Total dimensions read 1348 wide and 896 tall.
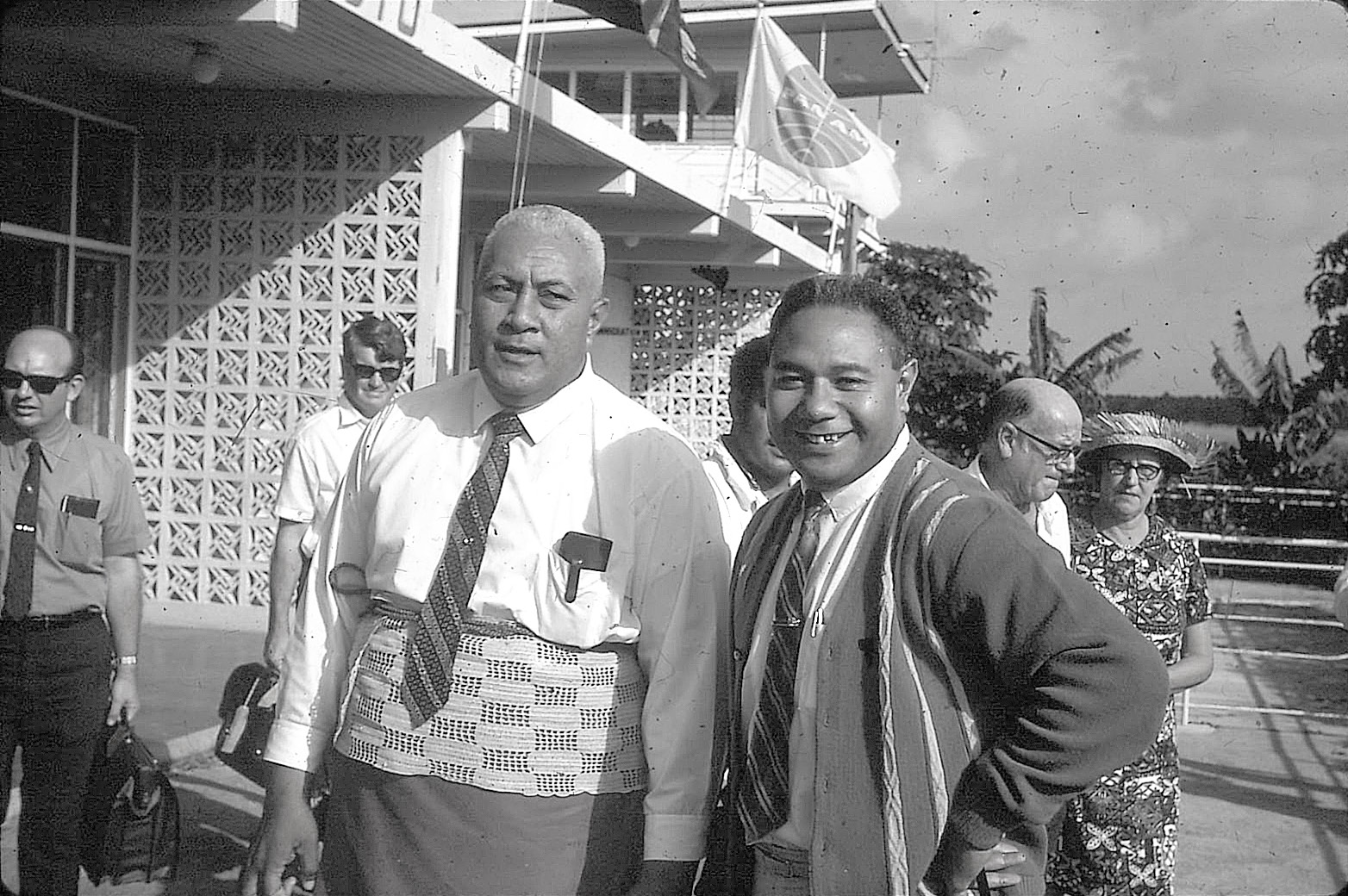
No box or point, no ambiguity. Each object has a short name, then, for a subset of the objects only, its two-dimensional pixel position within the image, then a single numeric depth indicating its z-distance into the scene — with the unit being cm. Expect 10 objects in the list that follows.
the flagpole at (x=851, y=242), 1272
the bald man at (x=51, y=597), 386
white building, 742
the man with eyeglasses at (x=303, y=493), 472
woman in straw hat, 378
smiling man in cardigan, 196
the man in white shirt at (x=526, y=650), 243
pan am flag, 1144
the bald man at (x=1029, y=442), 394
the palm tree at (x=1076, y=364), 1861
